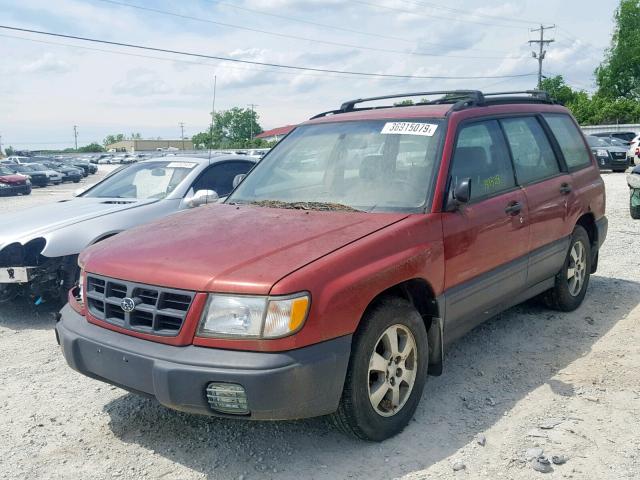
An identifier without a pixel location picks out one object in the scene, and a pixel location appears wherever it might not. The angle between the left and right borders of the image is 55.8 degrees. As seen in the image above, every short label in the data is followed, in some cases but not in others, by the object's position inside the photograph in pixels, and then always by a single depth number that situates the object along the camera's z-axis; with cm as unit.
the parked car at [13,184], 2508
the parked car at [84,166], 4719
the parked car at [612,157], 2220
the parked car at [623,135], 3228
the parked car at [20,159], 4789
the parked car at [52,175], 3430
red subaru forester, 275
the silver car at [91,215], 538
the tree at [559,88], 5837
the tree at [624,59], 6069
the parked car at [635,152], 1829
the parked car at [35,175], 3269
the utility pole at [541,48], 5259
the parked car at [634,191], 1032
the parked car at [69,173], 3791
